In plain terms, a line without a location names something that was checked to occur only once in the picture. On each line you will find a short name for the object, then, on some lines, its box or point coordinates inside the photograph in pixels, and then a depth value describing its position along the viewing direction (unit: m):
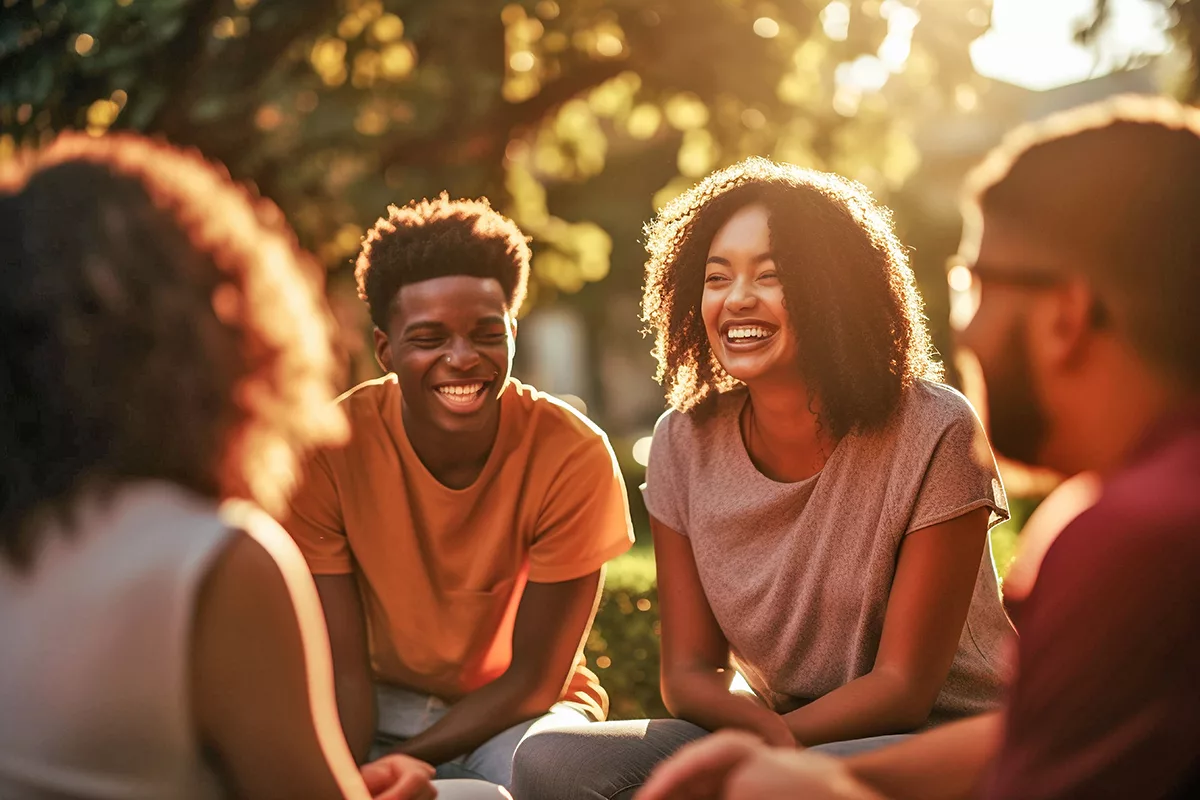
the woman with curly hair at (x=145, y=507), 1.75
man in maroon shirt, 1.54
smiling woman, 3.13
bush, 5.66
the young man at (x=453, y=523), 3.67
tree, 6.96
